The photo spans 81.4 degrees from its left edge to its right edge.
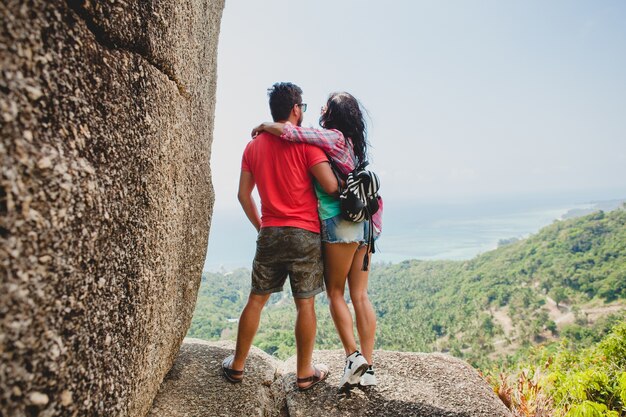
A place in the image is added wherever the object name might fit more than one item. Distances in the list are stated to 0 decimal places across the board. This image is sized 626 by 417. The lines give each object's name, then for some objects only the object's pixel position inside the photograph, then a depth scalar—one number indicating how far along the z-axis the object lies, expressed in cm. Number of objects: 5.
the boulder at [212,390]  307
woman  316
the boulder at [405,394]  328
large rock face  126
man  313
